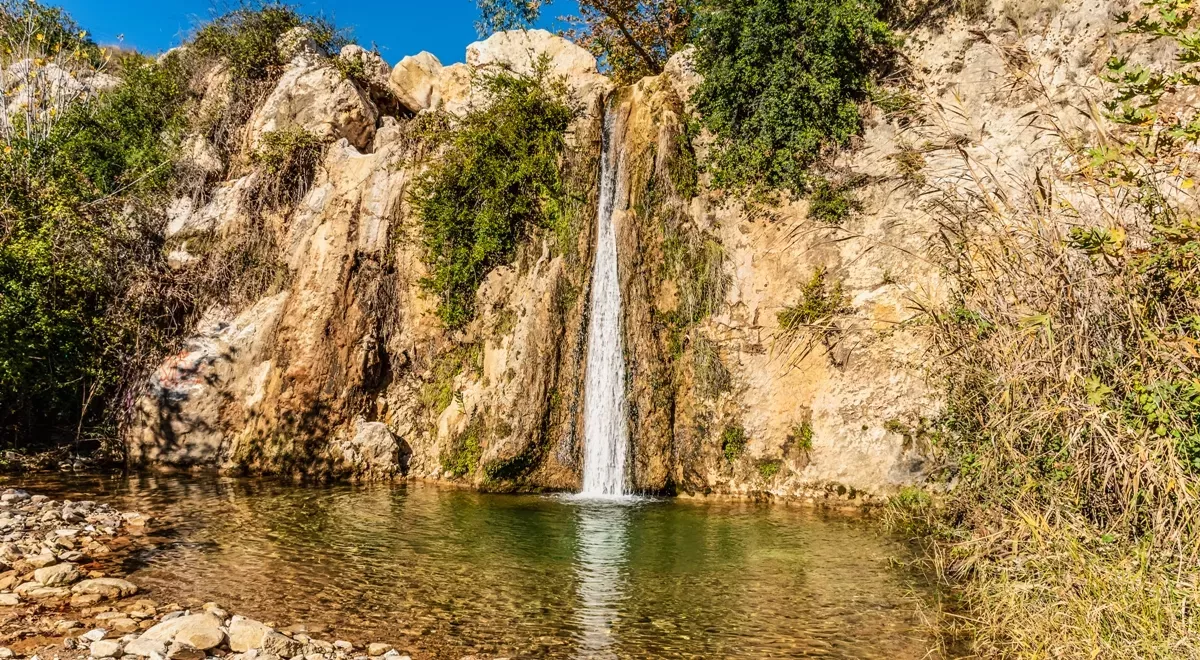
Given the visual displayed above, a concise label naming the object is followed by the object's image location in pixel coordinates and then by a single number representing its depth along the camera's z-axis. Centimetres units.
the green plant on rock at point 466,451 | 1452
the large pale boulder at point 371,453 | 1488
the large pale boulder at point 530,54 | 1848
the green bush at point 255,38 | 2169
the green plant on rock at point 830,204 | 1454
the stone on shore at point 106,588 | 678
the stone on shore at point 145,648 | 545
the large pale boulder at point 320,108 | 1942
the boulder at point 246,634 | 581
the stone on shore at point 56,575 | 690
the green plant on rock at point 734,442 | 1380
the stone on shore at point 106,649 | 540
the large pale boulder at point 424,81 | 2081
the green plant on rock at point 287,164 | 1839
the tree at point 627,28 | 2000
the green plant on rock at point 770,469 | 1354
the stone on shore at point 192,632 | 570
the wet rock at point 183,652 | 548
